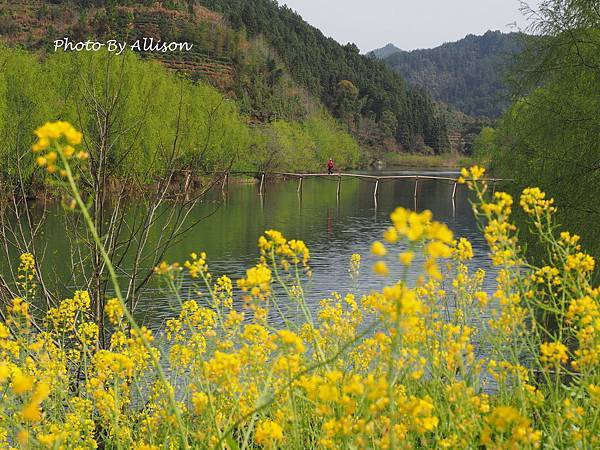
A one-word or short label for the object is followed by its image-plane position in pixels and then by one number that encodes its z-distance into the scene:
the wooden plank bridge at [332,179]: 42.38
